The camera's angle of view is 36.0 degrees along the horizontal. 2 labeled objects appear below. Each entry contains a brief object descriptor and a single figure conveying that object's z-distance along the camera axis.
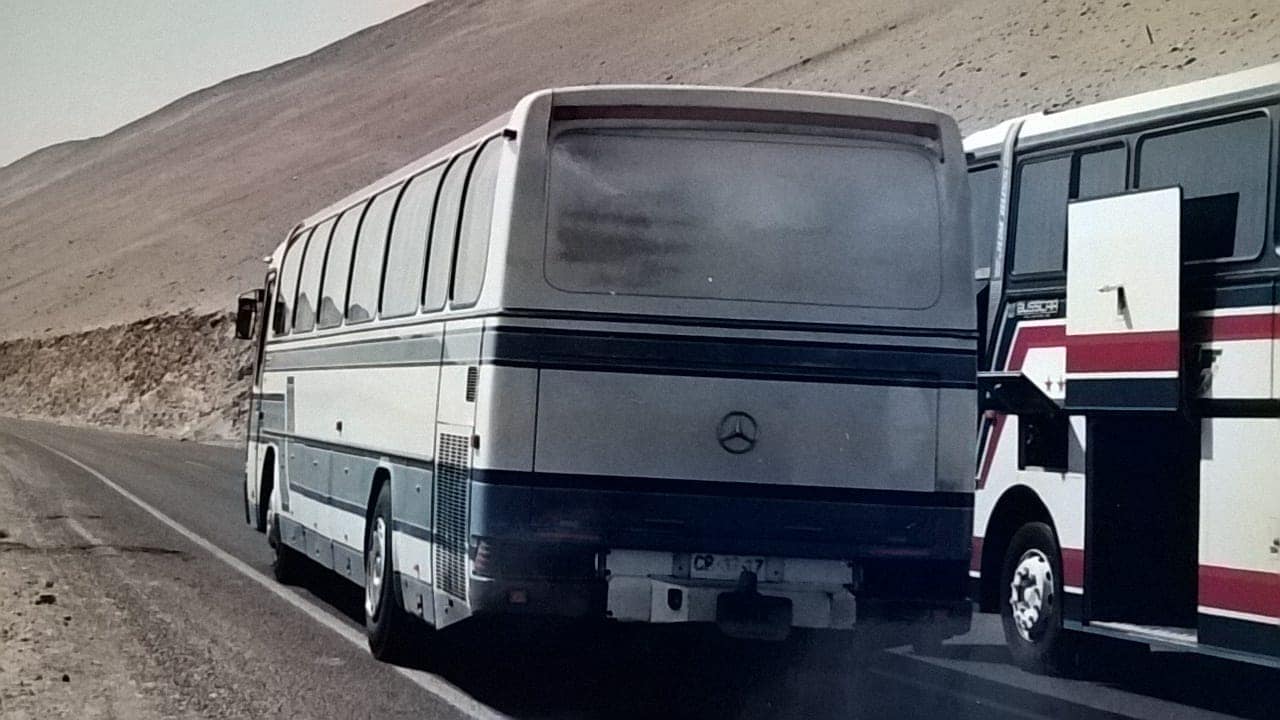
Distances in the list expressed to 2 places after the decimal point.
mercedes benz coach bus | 9.20
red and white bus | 10.32
